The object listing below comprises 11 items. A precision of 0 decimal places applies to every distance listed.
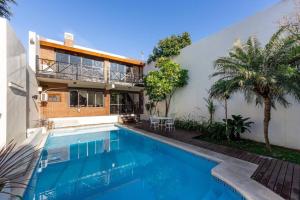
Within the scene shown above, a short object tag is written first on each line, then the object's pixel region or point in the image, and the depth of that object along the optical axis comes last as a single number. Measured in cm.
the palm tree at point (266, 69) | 425
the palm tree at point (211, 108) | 766
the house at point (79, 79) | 909
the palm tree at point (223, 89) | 501
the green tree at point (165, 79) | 935
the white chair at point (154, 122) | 900
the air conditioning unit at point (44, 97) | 903
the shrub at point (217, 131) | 636
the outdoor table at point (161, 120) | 867
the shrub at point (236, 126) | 596
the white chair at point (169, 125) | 858
